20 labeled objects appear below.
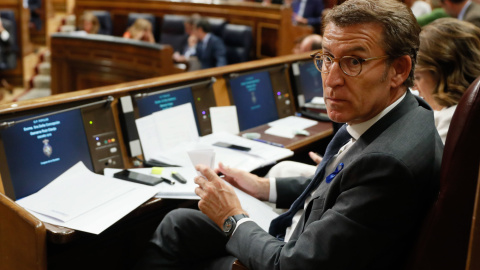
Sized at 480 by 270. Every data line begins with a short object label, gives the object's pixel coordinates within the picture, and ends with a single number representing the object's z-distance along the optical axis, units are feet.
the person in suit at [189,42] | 20.41
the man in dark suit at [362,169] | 3.76
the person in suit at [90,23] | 21.45
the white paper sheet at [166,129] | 7.27
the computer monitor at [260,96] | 8.98
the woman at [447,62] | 6.34
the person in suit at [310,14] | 24.77
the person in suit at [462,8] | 11.24
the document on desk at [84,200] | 5.18
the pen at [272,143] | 7.92
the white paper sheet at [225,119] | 8.41
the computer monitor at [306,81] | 10.12
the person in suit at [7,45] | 21.21
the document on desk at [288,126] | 8.67
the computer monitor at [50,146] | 5.99
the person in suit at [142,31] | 20.65
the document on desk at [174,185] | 5.90
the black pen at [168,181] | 6.16
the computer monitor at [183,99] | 7.49
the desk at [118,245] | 6.96
